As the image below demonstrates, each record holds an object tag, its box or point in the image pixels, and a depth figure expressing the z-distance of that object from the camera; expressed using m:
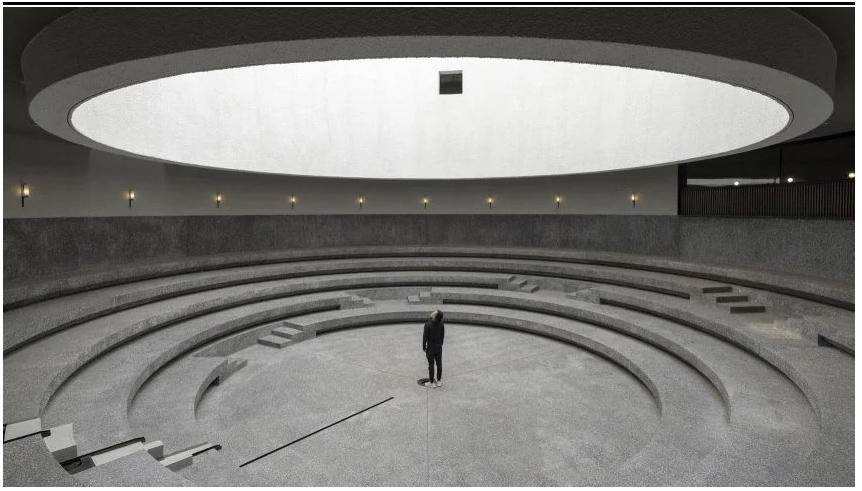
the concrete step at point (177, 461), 5.55
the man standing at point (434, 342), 9.12
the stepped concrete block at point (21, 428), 4.86
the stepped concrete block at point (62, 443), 4.85
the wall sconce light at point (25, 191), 11.41
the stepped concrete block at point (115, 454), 5.05
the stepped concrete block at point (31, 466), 4.09
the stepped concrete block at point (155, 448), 5.70
